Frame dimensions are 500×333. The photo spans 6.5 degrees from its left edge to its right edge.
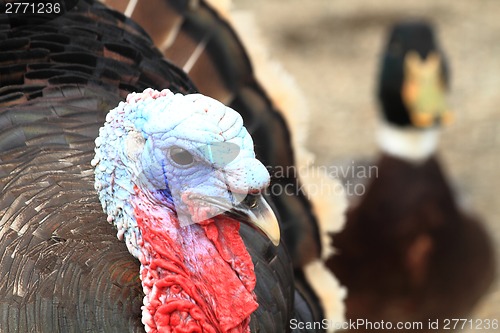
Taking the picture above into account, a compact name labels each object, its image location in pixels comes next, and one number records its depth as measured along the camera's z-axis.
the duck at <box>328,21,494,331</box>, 2.94
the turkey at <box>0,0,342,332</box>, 2.20
